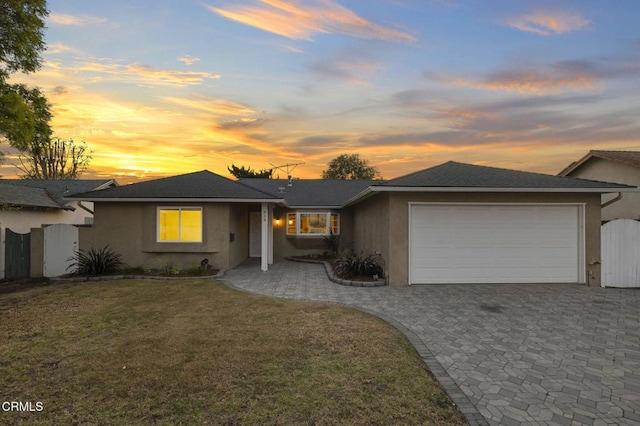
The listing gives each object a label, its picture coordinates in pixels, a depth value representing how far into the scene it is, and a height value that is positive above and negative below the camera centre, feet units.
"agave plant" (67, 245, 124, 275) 35.70 -5.29
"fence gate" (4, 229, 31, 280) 37.14 -4.76
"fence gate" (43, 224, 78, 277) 37.83 -4.16
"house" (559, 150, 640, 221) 44.32 +6.57
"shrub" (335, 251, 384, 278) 33.36 -5.33
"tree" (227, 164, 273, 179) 144.46 +19.23
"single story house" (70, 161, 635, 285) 30.94 -0.97
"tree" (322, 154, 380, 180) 168.86 +24.85
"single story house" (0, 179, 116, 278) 45.37 +1.55
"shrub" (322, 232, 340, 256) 54.70 -4.64
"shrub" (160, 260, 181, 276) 36.11 -6.10
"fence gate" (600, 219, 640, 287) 29.84 -3.53
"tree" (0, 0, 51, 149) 29.01 +14.98
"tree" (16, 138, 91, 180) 109.91 +18.25
